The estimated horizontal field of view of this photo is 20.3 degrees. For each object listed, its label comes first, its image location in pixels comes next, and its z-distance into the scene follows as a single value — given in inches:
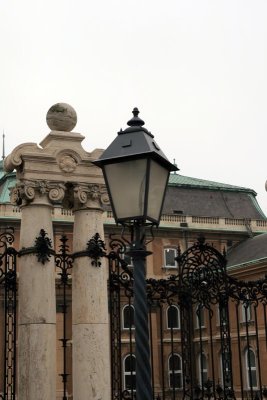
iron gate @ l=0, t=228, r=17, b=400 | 371.2
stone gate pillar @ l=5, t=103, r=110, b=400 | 380.5
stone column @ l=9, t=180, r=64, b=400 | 377.1
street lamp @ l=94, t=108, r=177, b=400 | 255.4
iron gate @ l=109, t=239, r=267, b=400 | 408.7
